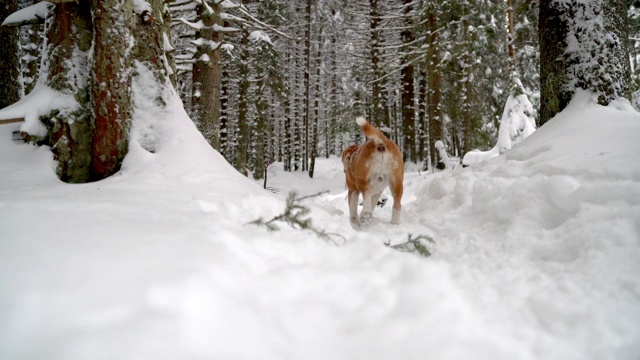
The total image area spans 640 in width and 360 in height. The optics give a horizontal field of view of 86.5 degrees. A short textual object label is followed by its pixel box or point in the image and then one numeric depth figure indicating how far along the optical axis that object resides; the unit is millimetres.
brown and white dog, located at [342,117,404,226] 4535
